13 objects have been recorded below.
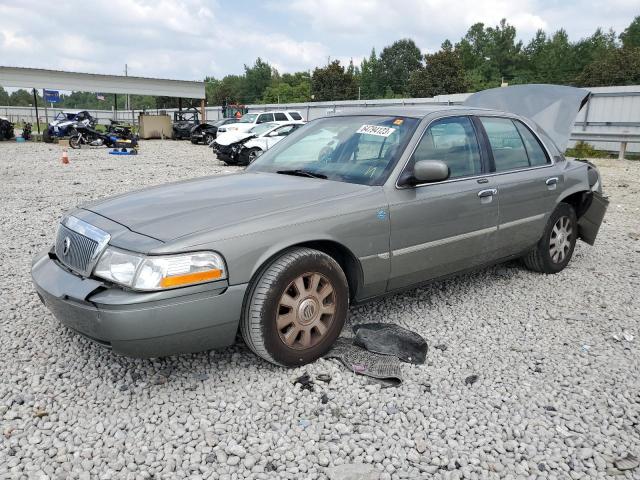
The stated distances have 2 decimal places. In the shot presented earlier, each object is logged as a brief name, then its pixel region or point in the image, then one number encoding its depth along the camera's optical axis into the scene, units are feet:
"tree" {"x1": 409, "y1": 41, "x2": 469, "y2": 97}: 183.93
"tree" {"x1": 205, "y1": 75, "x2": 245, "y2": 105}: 292.81
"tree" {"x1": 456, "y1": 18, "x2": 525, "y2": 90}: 244.22
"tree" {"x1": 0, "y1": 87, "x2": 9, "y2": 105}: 395.96
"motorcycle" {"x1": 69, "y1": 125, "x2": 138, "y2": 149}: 75.10
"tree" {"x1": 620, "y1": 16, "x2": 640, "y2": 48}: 202.80
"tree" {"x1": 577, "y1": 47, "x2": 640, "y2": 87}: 150.20
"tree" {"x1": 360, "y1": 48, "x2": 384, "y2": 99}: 286.66
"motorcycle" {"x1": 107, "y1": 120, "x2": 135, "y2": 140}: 82.83
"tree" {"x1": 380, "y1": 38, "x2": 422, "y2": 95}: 293.23
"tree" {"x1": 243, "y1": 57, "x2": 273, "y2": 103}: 330.95
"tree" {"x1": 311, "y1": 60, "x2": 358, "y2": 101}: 221.87
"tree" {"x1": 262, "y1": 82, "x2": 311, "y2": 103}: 245.24
